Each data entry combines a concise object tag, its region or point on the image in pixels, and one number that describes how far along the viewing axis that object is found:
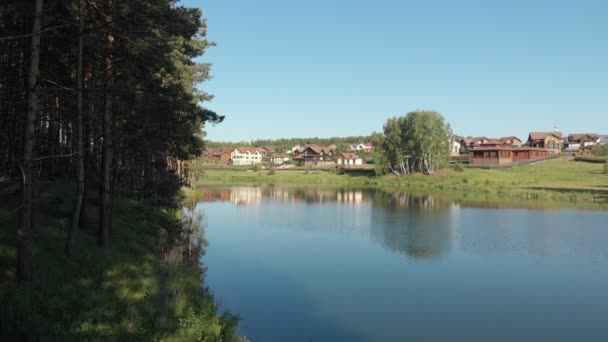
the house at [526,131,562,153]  128.38
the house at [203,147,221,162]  171.41
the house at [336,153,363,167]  129.62
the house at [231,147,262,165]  164.50
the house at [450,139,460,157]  139.85
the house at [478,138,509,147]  139.25
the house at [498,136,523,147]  144.75
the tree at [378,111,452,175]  86.62
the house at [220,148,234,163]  168.68
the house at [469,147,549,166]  98.00
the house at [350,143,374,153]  181.90
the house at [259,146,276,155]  186.65
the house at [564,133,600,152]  142.12
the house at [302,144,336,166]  142.94
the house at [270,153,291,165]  160.65
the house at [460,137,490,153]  139.45
